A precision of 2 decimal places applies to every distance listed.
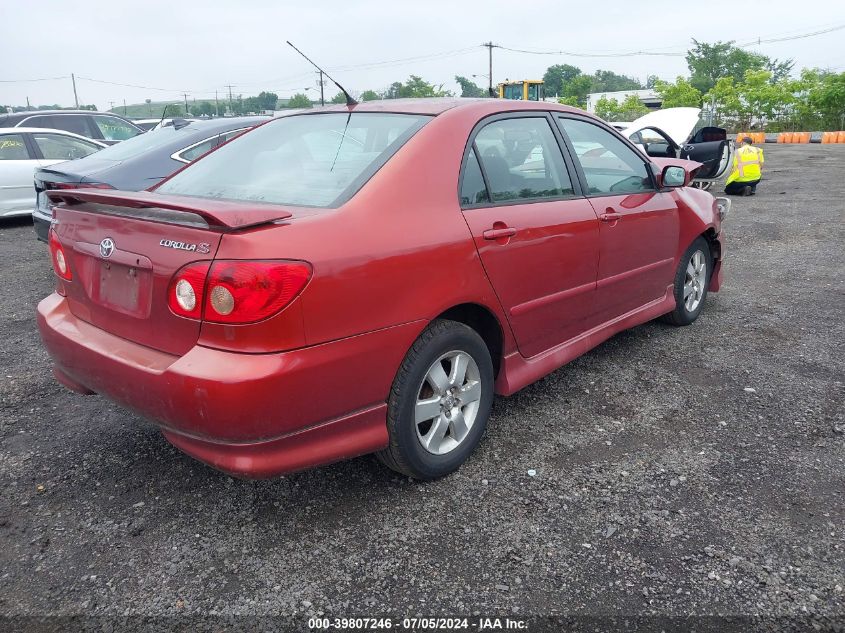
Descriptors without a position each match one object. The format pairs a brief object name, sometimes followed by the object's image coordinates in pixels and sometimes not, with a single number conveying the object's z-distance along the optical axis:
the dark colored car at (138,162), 6.01
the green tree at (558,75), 121.88
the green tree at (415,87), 85.50
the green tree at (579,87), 90.56
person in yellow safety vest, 12.99
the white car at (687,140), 11.80
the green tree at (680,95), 46.34
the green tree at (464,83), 93.24
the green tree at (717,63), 72.69
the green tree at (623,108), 44.77
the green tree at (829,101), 36.28
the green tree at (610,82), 107.88
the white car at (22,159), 9.53
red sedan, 2.25
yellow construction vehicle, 36.09
